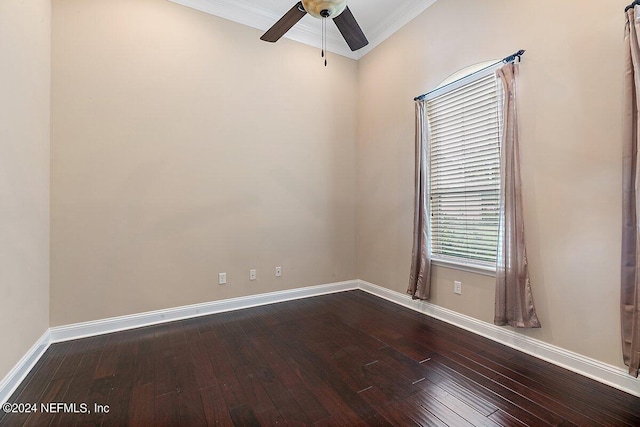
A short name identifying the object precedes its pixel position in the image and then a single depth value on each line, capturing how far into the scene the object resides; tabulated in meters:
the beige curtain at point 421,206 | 3.08
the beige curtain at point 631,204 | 1.67
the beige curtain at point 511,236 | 2.22
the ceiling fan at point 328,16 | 1.92
